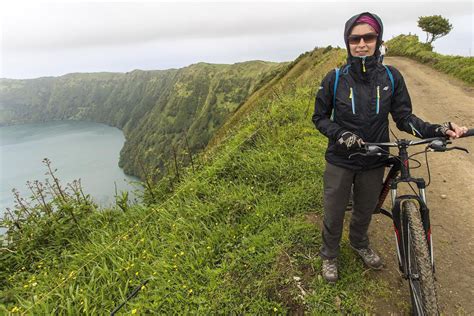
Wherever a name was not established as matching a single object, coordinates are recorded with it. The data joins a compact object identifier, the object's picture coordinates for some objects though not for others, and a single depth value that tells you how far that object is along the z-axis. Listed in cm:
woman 317
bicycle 296
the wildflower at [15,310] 391
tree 3344
